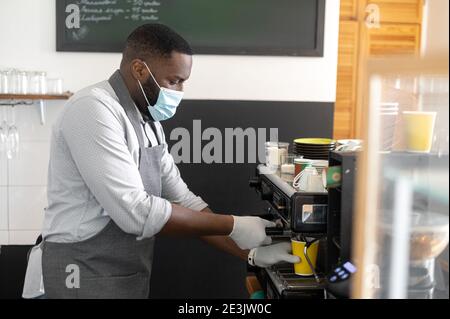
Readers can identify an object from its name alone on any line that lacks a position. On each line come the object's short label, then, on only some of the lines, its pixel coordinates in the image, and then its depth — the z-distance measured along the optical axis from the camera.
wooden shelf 2.63
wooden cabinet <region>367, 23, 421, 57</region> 3.36
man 1.72
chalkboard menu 2.77
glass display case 0.95
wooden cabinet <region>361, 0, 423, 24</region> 3.32
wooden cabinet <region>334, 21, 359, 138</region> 3.35
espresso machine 1.56
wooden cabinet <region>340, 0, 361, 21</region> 3.30
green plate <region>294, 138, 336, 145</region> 2.02
